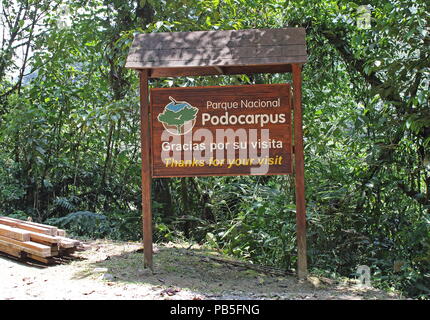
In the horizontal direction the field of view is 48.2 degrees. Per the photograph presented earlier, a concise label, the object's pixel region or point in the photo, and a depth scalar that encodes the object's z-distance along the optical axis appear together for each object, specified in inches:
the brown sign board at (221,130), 237.9
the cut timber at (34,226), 265.3
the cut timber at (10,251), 262.2
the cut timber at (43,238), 252.7
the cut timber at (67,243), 257.4
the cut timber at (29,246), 248.2
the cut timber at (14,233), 261.3
